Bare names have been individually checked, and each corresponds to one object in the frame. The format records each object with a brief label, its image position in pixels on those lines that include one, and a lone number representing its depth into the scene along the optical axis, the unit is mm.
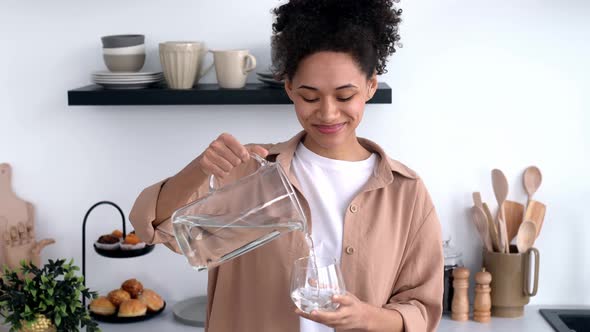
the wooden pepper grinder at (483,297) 2312
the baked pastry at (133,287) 2355
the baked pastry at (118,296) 2312
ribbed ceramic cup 2191
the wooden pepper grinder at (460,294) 2320
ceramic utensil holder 2338
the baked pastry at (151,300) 2318
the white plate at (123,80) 2240
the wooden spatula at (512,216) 2406
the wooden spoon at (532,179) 2383
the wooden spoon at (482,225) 2342
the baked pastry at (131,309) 2271
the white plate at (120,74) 2234
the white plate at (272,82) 2224
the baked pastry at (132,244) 2230
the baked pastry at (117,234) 2330
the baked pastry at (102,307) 2291
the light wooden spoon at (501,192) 2355
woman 1337
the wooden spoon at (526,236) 2336
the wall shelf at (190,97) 2217
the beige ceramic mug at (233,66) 2199
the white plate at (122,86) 2246
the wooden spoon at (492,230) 2371
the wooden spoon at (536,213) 2377
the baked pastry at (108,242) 2254
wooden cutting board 2406
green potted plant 2066
